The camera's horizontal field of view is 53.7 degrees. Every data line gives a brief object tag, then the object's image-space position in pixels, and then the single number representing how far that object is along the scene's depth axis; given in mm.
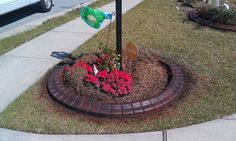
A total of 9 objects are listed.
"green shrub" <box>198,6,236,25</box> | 5035
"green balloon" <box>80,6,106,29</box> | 2959
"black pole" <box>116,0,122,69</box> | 2930
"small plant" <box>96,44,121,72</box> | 3070
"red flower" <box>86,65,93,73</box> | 3059
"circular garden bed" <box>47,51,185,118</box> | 2638
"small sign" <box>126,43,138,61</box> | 2962
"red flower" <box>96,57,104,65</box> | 3163
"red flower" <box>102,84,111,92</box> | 2824
